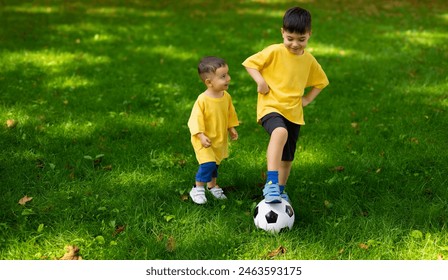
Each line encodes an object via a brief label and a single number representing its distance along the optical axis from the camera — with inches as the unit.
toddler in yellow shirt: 167.5
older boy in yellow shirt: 157.0
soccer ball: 157.8
